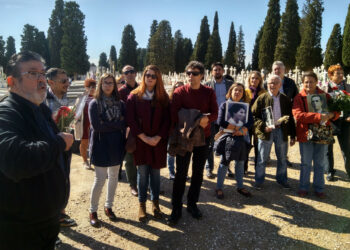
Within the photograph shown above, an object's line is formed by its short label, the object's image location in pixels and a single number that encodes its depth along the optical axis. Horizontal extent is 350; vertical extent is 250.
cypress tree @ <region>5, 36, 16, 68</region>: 45.66
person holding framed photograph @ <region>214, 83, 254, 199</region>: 4.02
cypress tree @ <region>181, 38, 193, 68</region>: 43.94
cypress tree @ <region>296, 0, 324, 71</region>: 28.86
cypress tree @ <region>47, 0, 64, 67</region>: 39.47
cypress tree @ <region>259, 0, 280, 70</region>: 32.28
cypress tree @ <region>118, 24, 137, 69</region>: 41.38
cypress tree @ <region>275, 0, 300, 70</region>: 30.02
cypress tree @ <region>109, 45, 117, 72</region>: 63.01
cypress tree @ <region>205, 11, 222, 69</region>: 37.03
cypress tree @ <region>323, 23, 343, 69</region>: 27.81
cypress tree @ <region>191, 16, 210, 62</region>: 39.06
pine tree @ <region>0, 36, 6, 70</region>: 38.22
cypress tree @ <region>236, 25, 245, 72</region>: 40.25
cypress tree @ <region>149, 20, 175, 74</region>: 36.72
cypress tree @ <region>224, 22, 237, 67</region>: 40.07
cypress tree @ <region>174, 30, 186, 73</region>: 42.53
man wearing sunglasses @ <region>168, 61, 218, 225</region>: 3.29
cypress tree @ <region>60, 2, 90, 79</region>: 36.06
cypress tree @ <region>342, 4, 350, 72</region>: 24.91
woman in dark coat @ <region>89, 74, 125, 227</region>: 3.21
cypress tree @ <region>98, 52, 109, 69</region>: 66.48
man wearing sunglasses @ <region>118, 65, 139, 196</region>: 4.25
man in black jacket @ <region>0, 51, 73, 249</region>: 1.45
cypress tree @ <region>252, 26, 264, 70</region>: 39.78
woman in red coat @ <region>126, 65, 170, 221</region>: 3.24
